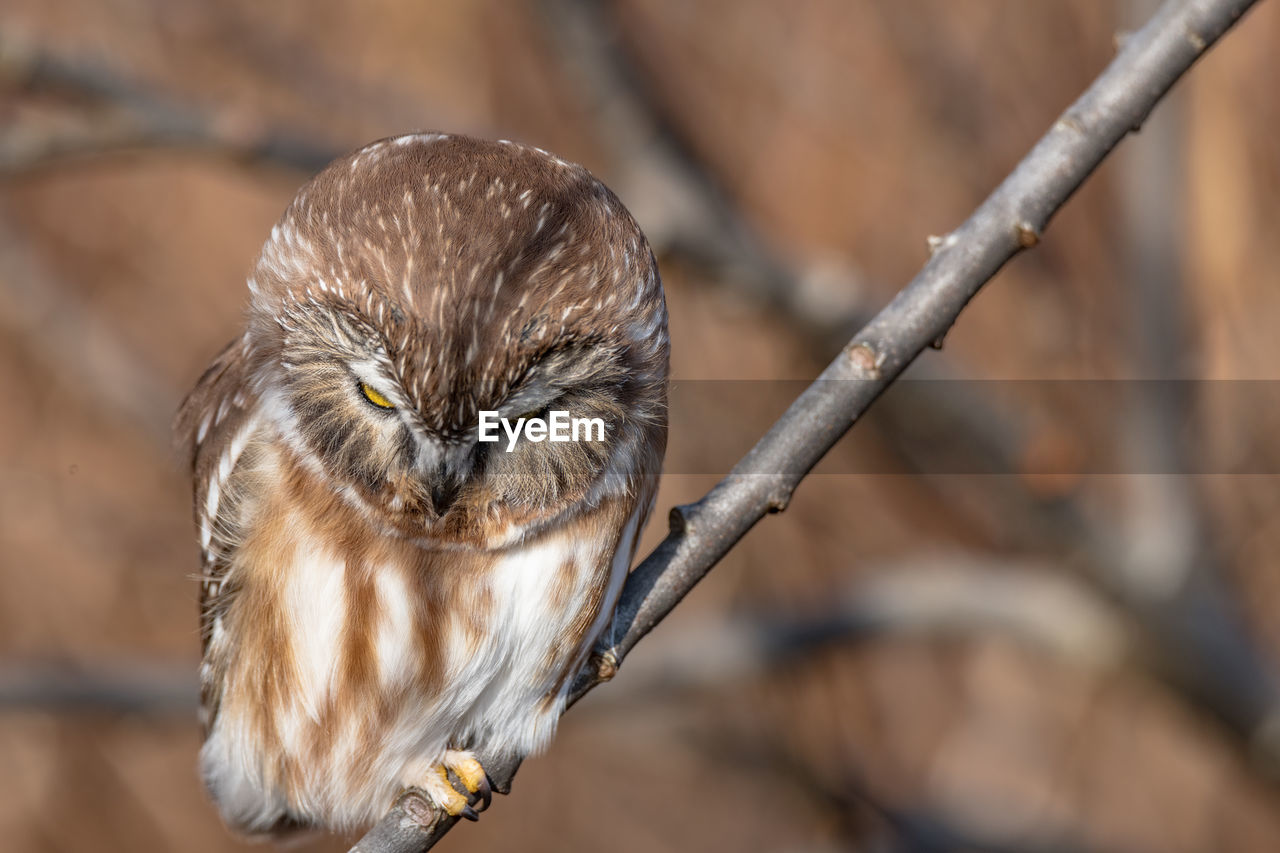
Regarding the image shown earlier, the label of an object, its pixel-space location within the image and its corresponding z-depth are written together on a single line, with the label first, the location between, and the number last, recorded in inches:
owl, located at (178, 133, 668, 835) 166.7
